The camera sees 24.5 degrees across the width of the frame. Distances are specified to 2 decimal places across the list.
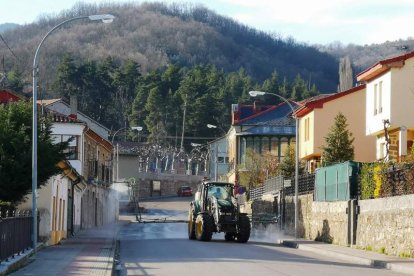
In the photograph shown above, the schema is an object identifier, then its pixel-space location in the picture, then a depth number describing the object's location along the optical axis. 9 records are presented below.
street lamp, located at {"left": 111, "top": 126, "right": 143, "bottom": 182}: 89.00
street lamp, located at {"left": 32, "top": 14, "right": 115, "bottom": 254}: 29.86
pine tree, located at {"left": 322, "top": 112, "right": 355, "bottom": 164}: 51.02
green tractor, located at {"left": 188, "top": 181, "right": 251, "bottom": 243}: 42.69
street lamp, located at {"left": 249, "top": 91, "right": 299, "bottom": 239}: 46.78
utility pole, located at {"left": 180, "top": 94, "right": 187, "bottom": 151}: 125.36
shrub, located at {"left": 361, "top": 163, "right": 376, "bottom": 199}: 36.38
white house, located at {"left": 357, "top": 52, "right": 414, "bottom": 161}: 44.84
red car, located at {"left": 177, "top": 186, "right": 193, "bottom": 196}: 118.31
